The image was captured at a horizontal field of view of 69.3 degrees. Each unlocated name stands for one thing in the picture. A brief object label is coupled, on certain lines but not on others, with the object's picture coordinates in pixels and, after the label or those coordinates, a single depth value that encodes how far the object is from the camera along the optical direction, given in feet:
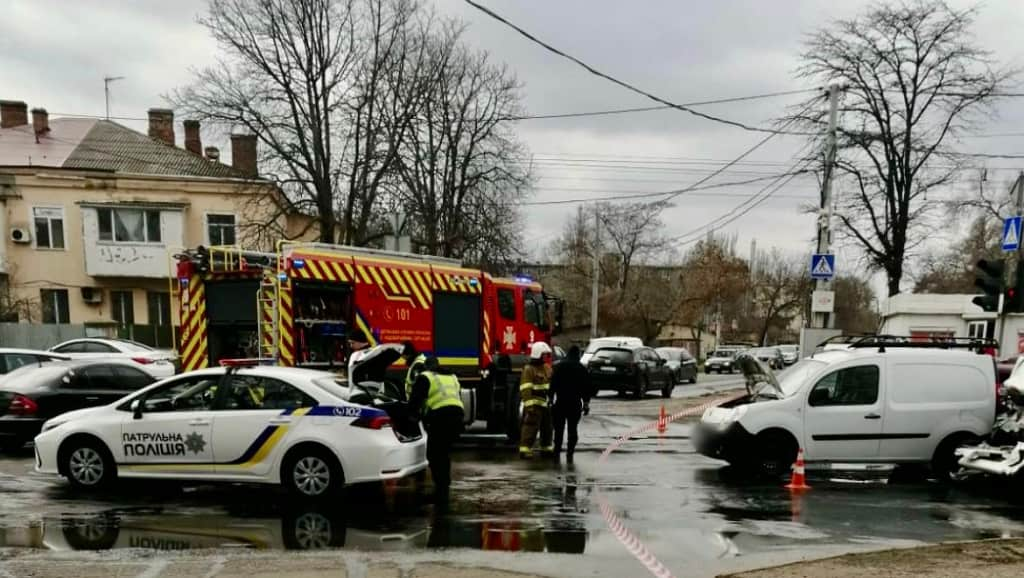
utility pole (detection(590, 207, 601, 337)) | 138.00
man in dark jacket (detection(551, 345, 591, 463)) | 35.99
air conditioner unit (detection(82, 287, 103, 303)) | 101.35
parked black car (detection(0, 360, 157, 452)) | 36.09
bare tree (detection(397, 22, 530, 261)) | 96.43
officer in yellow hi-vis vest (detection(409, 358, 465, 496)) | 27.84
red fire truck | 35.65
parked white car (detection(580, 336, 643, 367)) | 79.77
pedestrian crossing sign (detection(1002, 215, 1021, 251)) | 38.55
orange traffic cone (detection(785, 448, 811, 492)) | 29.78
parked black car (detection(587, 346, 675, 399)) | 75.20
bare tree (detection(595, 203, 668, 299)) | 207.31
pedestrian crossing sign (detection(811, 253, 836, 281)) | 54.80
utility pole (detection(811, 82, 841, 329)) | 57.82
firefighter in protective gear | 36.86
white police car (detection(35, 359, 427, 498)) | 25.80
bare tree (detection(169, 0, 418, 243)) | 83.25
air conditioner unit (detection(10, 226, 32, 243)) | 99.60
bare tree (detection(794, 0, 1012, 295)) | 84.69
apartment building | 99.71
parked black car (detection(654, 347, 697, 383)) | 100.42
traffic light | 39.24
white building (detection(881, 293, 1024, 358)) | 82.64
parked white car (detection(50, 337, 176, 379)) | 65.29
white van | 31.83
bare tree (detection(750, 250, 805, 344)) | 221.66
